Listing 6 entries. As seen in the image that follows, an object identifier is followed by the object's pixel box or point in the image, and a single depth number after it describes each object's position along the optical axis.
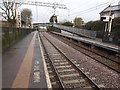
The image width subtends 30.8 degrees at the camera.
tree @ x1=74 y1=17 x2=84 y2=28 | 85.64
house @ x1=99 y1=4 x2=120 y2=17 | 55.85
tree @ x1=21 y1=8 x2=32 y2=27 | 76.84
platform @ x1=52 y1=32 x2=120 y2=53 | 17.37
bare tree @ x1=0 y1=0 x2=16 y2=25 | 38.02
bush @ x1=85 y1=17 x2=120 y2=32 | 34.47
